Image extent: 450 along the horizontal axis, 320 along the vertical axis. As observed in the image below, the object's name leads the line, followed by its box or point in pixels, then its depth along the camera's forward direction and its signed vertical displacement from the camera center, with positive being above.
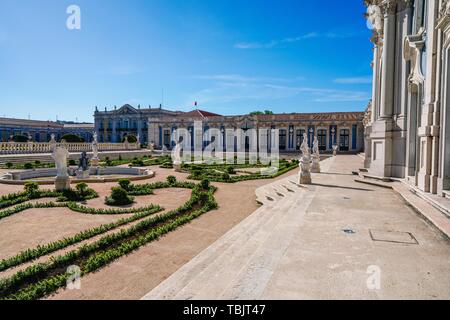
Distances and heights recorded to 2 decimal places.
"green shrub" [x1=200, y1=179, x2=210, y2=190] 12.92 -1.67
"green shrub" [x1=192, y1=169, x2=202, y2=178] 17.35 -1.65
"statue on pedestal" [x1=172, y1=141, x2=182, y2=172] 21.73 -0.91
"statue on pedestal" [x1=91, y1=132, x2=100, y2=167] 22.28 -0.93
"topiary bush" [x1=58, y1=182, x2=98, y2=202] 10.45 -1.82
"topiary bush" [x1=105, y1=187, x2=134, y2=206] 9.66 -1.73
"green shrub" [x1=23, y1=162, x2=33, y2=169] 19.89 -1.34
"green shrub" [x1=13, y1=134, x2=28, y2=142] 42.38 +1.34
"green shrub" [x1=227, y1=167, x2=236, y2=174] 19.72 -1.62
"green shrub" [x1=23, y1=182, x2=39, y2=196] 10.83 -1.65
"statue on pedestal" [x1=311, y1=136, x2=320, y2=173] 17.53 -1.05
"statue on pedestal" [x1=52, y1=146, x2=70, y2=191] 12.19 -0.92
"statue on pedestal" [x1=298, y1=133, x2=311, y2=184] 12.11 -0.95
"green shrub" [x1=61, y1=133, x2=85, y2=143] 42.97 +1.39
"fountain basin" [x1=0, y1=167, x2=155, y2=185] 14.88 -1.70
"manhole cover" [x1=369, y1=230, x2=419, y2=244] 4.78 -1.55
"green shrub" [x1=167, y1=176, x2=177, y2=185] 14.45 -1.67
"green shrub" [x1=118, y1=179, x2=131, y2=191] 12.28 -1.60
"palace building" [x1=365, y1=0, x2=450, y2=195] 7.64 +1.93
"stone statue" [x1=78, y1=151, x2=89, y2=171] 16.61 -0.93
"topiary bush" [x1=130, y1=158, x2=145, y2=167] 25.00 -1.43
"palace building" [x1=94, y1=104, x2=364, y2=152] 50.59 +4.69
